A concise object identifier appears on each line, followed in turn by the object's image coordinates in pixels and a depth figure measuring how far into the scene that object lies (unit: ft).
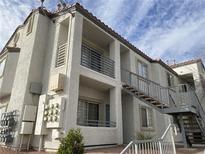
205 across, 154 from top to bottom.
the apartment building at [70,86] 28.50
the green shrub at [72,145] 15.76
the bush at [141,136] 38.30
